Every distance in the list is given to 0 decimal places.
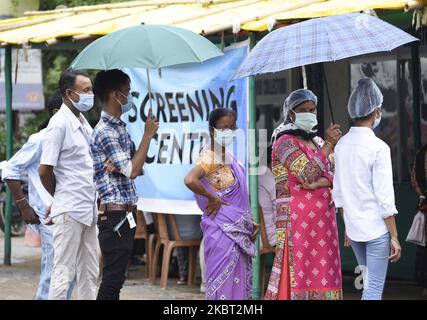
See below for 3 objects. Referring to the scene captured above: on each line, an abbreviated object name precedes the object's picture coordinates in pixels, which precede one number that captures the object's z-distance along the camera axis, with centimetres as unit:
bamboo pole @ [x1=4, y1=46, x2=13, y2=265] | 1162
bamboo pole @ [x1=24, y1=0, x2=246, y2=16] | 1079
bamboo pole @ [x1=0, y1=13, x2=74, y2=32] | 1145
